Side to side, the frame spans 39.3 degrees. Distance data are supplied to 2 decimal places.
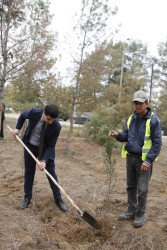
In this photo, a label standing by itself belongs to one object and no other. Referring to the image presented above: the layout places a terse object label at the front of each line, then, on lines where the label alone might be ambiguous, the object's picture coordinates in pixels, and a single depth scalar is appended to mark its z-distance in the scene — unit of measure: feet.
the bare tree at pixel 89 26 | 27.48
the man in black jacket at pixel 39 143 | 13.23
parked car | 78.49
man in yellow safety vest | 11.16
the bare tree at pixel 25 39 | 27.53
